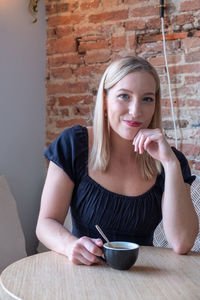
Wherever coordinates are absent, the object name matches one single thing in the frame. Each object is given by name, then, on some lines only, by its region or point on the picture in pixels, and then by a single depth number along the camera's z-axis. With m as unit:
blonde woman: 1.32
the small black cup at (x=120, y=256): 0.99
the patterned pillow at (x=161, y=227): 2.06
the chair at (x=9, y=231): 2.03
